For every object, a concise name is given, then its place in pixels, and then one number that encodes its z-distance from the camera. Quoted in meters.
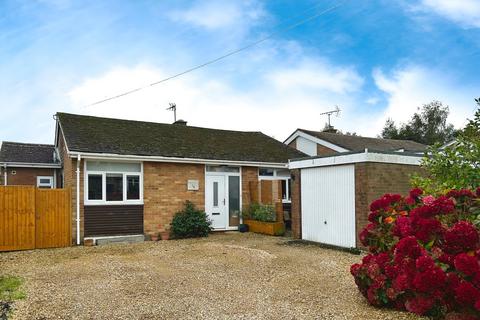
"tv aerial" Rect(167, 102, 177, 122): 26.61
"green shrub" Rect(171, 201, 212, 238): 13.50
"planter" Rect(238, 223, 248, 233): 14.98
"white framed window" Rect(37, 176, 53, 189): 18.42
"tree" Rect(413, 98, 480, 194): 5.63
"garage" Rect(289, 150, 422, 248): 10.23
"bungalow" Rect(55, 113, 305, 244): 12.45
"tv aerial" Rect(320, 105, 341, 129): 34.84
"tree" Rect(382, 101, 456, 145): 44.25
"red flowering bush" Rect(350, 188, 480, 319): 4.16
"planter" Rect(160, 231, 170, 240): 13.52
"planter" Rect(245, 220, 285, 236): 13.95
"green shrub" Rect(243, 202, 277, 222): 14.38
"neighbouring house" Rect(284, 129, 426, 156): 25.54
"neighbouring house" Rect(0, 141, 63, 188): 18.00
